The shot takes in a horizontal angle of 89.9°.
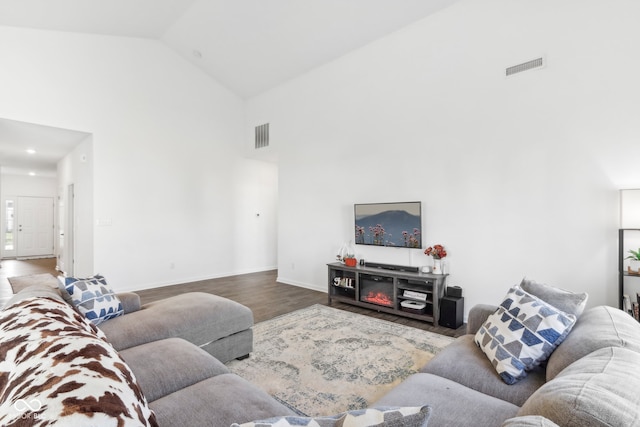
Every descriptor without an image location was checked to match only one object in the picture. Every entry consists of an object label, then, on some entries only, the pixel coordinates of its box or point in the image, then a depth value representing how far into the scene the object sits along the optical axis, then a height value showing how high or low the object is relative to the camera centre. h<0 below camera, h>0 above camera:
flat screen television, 4.13 -0.12
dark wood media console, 3.74 -0.97
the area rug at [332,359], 2.23 -1.24
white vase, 3.86 -0.63
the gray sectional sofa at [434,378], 0.81 -0.79
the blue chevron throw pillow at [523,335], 1.58 -0.62
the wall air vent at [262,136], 6.43 +1.65
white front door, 9.89 -0.26
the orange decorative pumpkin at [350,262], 4.53 -0.66
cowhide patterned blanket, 0.63 -0.38
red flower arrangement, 3.81 -0.44
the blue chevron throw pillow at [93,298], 2.18 -0.57
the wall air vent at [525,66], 3.28 +1.55
